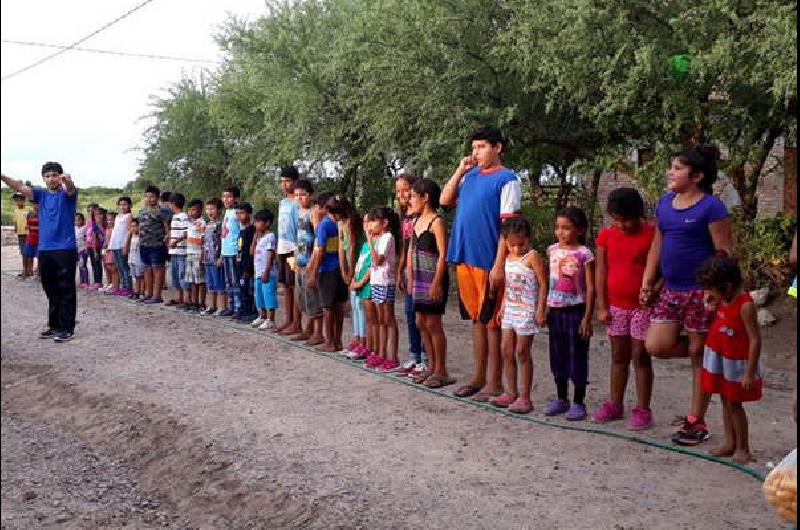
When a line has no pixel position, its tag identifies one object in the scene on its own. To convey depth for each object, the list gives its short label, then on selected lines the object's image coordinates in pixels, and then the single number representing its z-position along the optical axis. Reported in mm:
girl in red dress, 4715
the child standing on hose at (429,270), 6887
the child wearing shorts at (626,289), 5617
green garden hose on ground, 4801
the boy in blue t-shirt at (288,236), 9312
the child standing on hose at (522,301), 5992
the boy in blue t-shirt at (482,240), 6234
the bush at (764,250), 10875
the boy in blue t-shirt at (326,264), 8359
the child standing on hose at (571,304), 5918
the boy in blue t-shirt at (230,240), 10562
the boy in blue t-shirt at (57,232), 8422
